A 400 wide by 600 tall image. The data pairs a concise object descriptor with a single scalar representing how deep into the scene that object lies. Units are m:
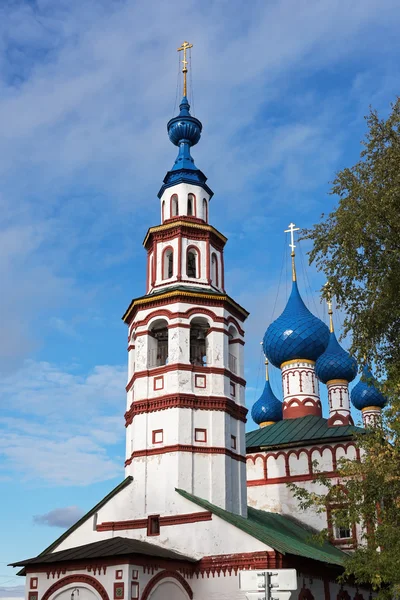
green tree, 12.75
